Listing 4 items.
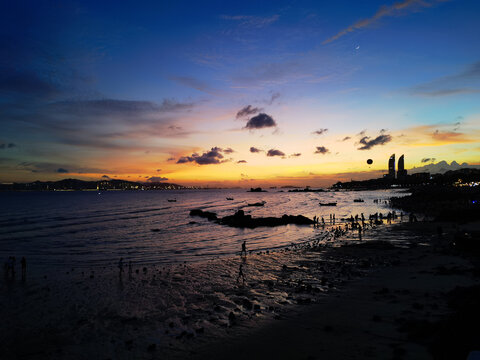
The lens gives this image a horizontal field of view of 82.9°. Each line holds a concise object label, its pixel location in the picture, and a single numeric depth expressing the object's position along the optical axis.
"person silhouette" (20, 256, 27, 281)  23.95
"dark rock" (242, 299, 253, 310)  16.32
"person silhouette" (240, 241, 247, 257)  32.22
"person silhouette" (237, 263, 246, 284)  21.66
